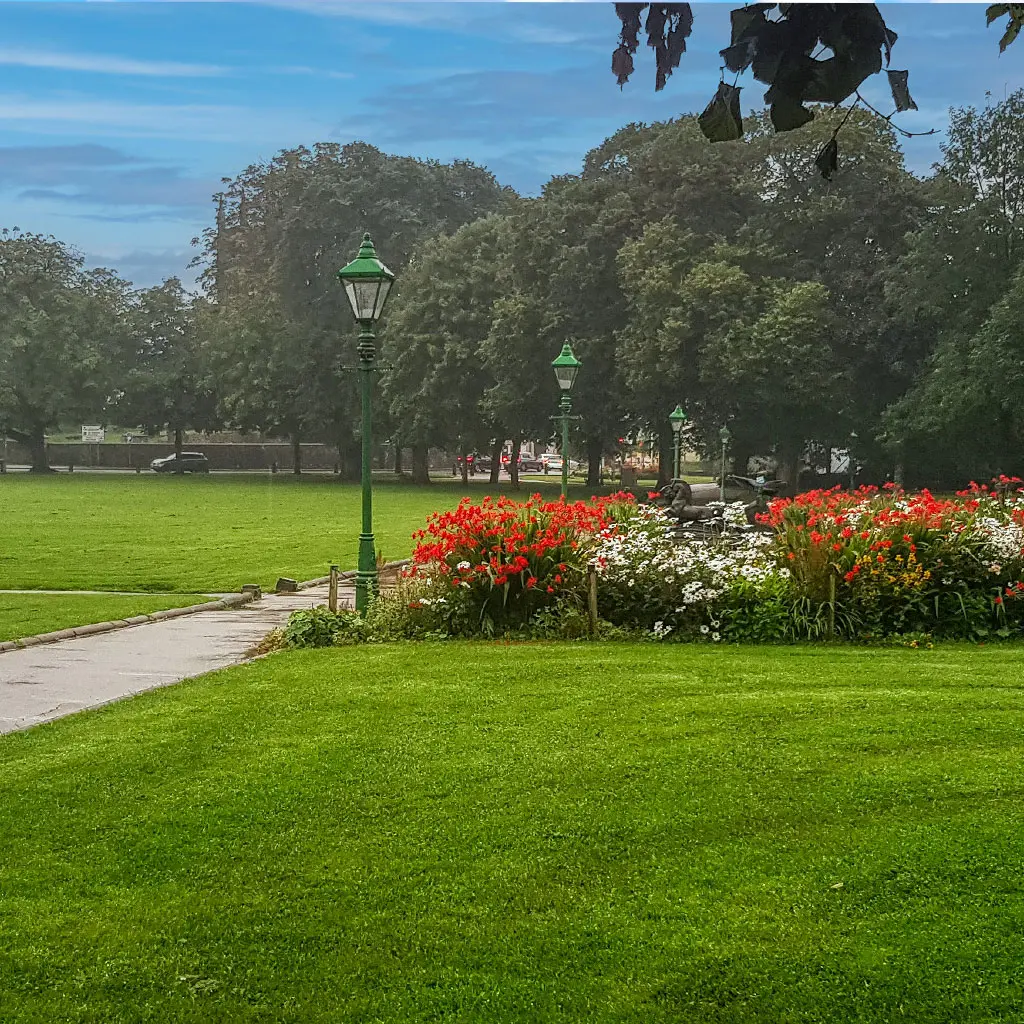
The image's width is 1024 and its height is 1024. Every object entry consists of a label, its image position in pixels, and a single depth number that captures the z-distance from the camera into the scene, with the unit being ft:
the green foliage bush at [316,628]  34.68
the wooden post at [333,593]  35.86
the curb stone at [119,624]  35.70
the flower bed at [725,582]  33.71
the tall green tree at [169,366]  207.62
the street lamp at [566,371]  67.77
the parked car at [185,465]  230.07
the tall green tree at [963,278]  117.70
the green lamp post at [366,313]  36.42
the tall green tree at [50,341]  189.47
